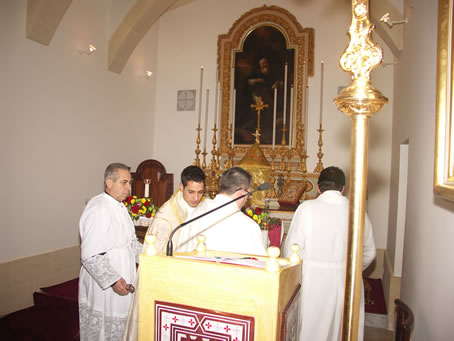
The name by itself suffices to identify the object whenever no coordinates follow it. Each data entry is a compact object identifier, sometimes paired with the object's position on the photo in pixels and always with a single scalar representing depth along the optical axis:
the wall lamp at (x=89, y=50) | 5.37
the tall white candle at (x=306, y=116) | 6.53
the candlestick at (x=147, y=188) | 4.58
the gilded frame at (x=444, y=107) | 1.55
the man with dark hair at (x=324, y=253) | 2.75
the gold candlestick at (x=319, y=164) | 5.66
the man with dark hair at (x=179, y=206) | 2.80
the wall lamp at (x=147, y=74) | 7.08
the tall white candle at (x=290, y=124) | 6.56
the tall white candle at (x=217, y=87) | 7.07
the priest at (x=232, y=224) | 2.08
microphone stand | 1.37
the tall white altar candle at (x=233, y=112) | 6.98
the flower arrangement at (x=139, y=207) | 4.38
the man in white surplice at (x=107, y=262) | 2.40
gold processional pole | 0.90
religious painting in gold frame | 6.58
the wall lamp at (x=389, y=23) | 3.85
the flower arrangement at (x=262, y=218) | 3.71
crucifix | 6.09
